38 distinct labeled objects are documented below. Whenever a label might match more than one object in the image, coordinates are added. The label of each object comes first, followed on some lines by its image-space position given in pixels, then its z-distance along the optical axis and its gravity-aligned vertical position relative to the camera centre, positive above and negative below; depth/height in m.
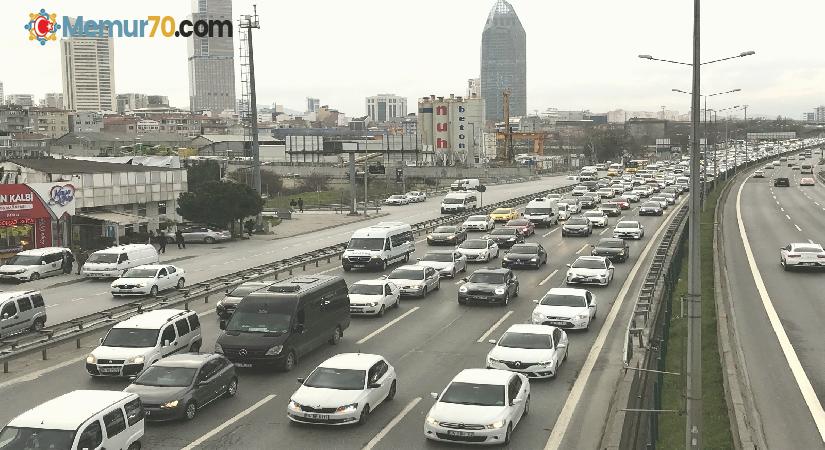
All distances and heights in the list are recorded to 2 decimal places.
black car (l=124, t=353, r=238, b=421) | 16.66 -4.28
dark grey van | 20.50 -3.95
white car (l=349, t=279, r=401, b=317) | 28.20 -4.42
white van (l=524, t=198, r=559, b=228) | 58.25 -3.84
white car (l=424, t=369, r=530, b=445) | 15.24 -4.39
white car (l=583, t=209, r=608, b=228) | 57.81 -4.17
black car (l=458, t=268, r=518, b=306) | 29.80 -4.38
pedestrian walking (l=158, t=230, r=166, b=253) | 50.00 -4.43
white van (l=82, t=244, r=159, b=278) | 38.84 -4.31
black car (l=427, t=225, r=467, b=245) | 48.44 -4.31
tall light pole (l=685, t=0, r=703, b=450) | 12.69 -2.42
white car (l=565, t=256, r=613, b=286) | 33.22 -4.35
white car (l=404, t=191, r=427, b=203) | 91.00 -4.12
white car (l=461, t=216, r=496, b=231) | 55.75 -4.24
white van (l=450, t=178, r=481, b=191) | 101.94 -3.40
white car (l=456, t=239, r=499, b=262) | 41.28 -4.34
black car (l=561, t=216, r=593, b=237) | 52.25 -4.28
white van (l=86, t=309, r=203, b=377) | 20.34 -4.28
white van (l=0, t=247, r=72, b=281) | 39.47 -4.50
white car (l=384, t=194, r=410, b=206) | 89.06 -4.31
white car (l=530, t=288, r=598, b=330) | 25.11 -4.37
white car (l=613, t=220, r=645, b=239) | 49.56 -4.25
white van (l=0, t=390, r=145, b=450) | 13.51 -4.00
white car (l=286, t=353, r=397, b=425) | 16.38 -4.35
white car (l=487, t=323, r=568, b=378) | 19.77 -4.38
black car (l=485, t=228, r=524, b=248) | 47.44 -4.33
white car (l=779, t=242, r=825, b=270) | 35.06 -4.15
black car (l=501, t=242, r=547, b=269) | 38.81 -4.40
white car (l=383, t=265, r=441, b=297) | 31.62 -4.36
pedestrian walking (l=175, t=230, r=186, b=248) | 52.94 -4.65
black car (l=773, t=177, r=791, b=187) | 95.88 -3.43
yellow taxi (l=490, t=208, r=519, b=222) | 61.22 -4.08
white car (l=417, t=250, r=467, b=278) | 36.44 -4.31
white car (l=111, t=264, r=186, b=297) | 33.33 -4.46
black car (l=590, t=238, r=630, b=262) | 40.28 -4.33
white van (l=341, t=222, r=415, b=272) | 38.75 -3.97
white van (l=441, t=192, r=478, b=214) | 70.94 -3.72
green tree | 55.34 -2.70
